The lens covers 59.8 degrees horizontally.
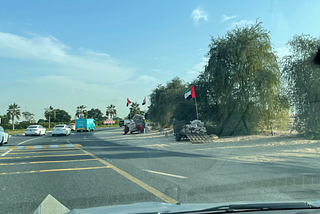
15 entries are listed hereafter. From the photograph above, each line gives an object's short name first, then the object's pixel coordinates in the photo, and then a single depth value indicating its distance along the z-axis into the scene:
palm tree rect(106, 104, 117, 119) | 109.62
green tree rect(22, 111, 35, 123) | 105.44
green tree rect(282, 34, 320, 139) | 16.62
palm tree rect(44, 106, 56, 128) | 92.88
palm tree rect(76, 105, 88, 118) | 104.38
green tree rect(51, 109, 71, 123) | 121.86
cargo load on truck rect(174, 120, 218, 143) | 20.12
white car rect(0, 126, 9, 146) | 18.55
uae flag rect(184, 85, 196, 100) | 23.28
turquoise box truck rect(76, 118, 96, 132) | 47.59
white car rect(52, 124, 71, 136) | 33.79
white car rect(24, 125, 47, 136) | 34.66
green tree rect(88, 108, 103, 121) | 133.25
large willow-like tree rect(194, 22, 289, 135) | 20.39
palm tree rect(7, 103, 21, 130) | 83.50
